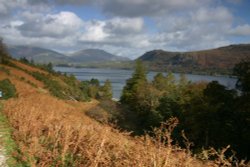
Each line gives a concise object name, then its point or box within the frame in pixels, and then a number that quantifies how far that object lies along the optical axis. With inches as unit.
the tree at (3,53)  2116.8
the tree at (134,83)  2662.4
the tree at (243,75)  1139.3
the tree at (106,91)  3688.5
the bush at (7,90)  977.1
